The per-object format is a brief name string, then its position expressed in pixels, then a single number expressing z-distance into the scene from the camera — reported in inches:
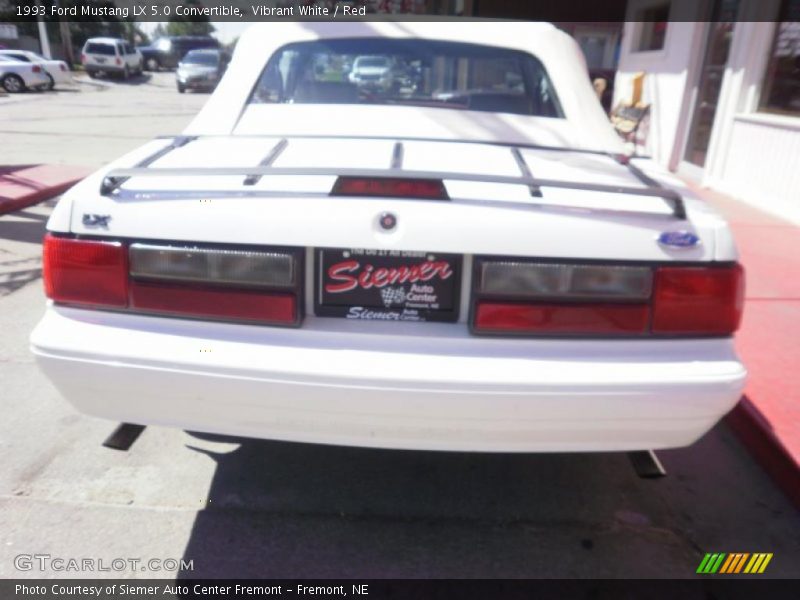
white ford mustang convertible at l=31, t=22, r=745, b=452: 75.0
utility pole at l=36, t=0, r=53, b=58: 1247.5
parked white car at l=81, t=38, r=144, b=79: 1322.6
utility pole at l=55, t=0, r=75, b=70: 1531.7
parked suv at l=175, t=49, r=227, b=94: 1078.4
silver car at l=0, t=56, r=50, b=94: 976.0
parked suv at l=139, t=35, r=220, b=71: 1611.7
